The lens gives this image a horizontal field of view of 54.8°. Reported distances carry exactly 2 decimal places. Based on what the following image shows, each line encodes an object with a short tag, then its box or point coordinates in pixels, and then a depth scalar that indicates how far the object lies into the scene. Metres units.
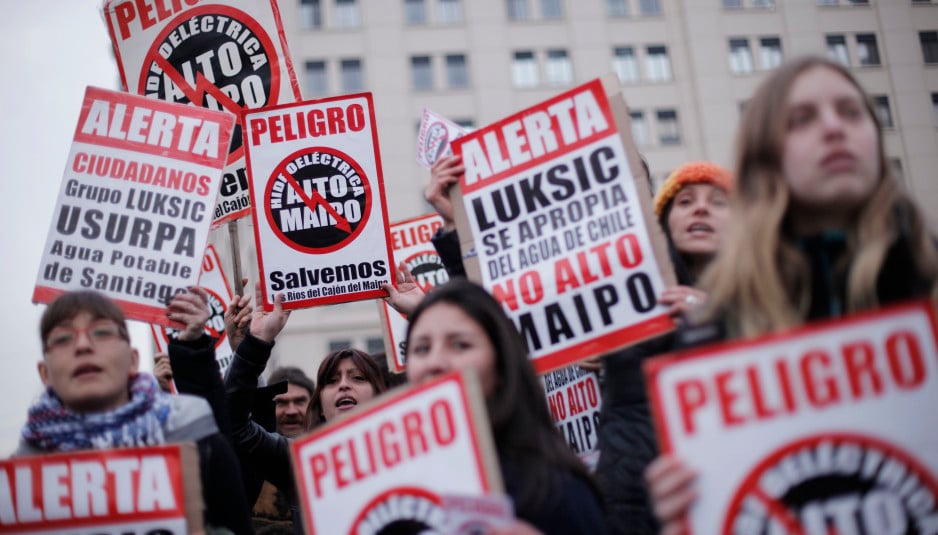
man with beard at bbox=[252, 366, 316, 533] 5.32
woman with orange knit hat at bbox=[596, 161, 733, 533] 3.16
